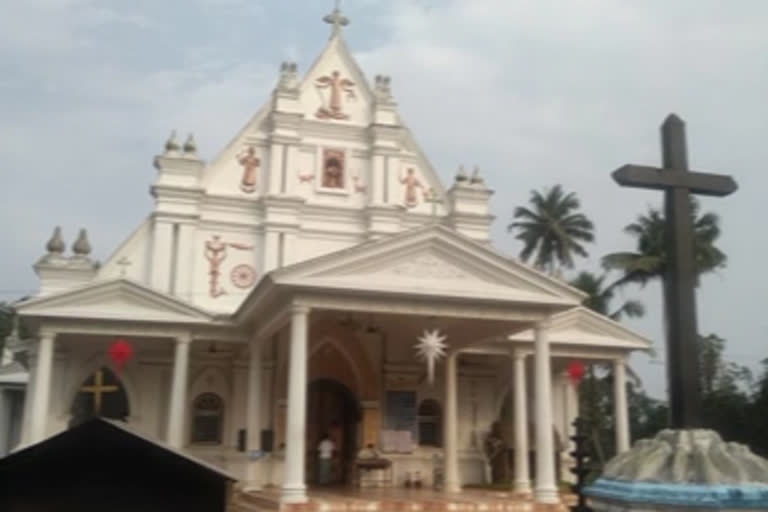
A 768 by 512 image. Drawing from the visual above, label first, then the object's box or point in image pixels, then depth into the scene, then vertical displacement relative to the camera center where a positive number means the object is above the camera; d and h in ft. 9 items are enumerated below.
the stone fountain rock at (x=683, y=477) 16.16 -0.64
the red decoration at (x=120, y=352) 55.01 +5.41
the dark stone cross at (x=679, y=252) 20.67 +4.89
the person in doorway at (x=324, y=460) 61.26 -1.56
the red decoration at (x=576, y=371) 63.59 +5.45
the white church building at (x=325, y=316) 49.83 +7.99
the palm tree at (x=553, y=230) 127.03 +31.99
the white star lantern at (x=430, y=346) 48.91 +5.44
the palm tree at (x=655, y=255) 104.32 +23.60
